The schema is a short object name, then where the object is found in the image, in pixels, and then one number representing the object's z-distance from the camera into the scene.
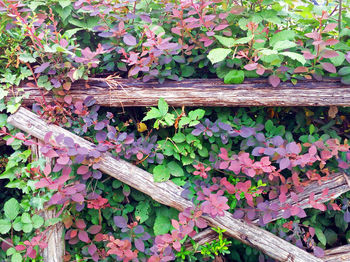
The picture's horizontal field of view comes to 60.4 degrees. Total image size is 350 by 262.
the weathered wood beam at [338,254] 1.99
